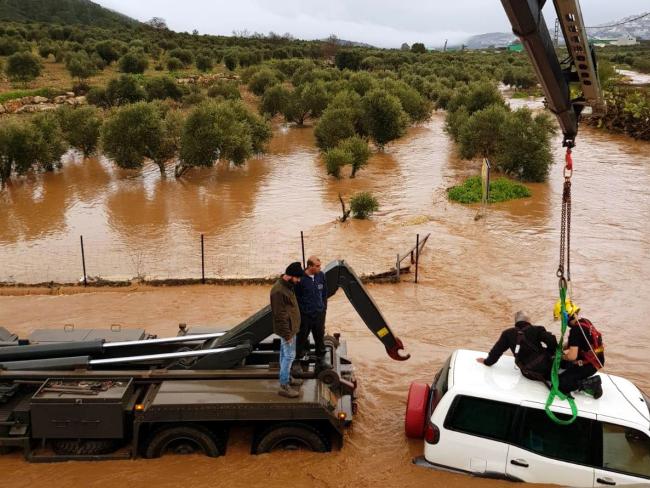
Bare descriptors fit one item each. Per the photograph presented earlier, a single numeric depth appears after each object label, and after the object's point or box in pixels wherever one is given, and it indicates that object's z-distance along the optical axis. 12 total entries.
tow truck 6.96
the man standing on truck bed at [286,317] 7.20
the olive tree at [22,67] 44.78
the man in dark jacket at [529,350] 6.73
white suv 6.05
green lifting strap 6.12
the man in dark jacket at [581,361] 6.48
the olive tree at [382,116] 34.18
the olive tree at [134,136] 27.80
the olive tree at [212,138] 28.00
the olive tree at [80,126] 30.95
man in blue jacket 7.51
